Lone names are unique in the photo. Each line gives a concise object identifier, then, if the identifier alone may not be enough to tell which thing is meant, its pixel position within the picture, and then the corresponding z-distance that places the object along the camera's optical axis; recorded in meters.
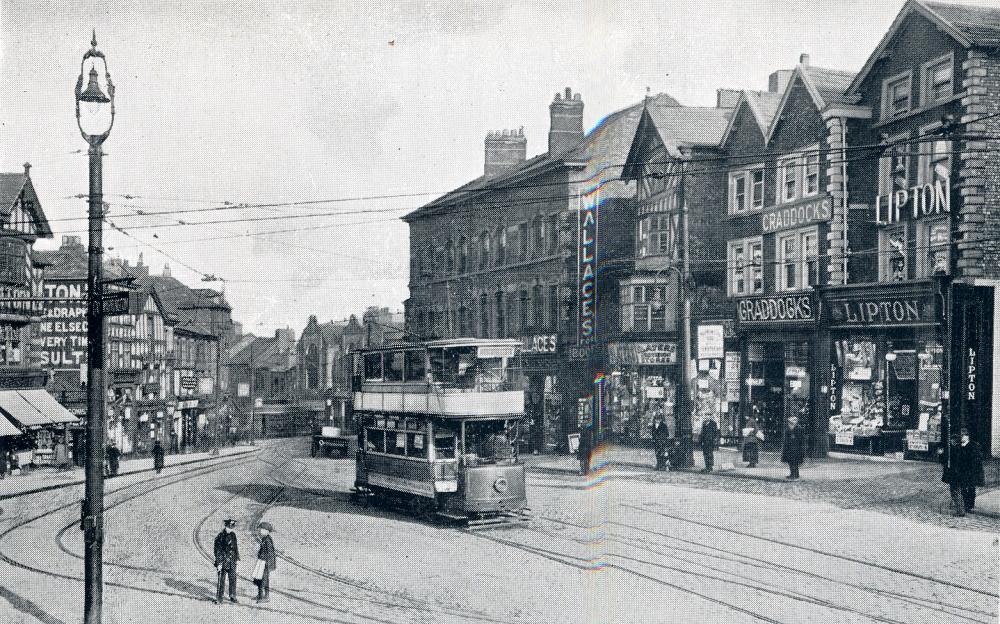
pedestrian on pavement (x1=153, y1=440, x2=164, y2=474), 37.72
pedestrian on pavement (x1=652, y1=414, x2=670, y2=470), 28.08
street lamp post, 12.24
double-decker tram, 19.78
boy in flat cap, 14.47
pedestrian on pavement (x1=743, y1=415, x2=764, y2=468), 26.67
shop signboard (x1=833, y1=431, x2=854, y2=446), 26.89
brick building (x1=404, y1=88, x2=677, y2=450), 33.56
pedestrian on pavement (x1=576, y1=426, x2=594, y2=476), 28.00
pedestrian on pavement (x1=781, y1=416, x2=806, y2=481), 23.61
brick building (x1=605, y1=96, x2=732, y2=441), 34.22
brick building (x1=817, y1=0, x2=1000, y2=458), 22.06
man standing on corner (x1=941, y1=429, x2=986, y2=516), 17.55
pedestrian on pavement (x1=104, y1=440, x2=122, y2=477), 35.05
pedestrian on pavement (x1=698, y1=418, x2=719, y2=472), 27.12
